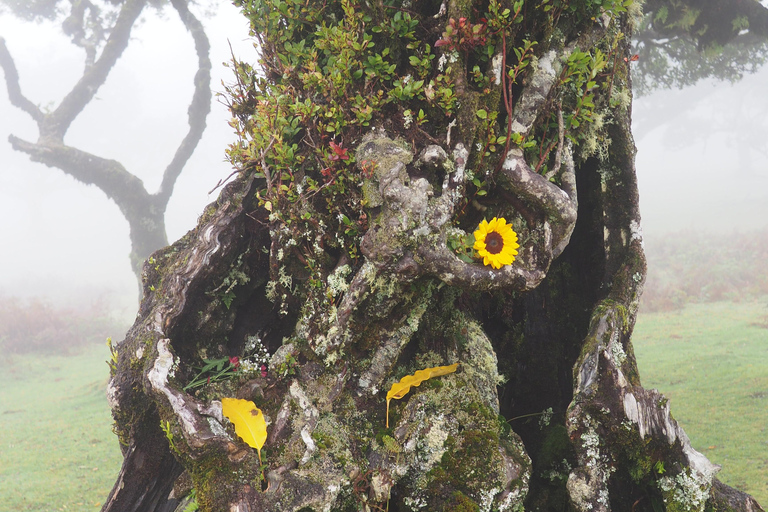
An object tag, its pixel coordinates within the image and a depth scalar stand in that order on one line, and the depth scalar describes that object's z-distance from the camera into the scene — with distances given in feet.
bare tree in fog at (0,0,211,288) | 37.27
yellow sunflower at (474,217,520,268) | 8.66
